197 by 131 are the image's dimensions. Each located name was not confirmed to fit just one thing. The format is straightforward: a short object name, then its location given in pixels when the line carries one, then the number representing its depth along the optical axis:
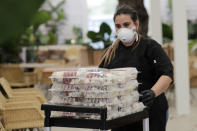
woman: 3.12
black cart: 2.47
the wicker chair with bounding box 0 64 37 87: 9.93
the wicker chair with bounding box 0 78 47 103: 5.95
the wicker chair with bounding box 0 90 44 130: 4.99
